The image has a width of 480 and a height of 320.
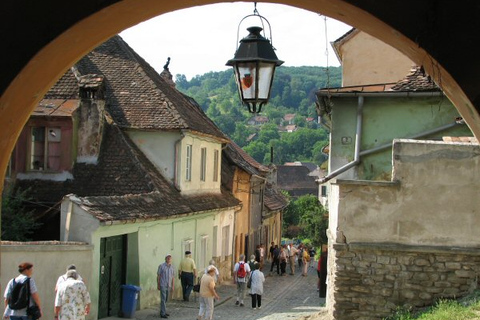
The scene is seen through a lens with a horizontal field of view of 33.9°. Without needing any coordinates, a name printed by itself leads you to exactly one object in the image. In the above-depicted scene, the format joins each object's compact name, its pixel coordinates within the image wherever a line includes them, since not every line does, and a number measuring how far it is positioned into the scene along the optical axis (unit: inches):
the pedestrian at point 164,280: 808.9
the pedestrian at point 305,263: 1475.6
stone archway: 138.7
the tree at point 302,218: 2117.1
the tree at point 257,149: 4736.7
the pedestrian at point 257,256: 1420.8
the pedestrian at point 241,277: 952.9
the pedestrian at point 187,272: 927.0
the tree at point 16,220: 811.4
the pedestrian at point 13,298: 472.7
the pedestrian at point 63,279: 527.5
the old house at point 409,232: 633.0
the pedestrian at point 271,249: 1675.7
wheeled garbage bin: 789.2
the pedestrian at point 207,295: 733.9
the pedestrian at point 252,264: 1074.1
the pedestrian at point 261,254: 1401.2
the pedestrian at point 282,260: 1488.7
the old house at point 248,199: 1461.6
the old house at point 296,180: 4347.9
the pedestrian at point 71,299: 514.6
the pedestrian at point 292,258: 1541.6
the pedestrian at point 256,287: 936.3
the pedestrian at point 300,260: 1757.8
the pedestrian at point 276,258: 1503.4
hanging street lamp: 306.2
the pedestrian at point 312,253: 2098.8
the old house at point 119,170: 778.2
